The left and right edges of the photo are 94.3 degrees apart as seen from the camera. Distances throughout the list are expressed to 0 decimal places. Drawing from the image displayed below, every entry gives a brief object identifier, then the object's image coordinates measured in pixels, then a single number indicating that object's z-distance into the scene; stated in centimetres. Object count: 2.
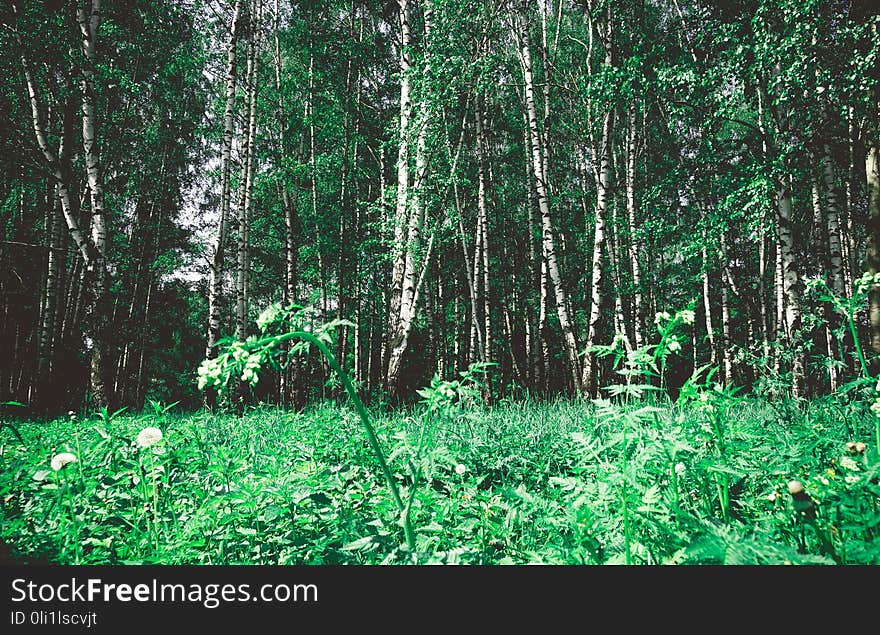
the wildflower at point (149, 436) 175
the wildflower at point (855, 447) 149
